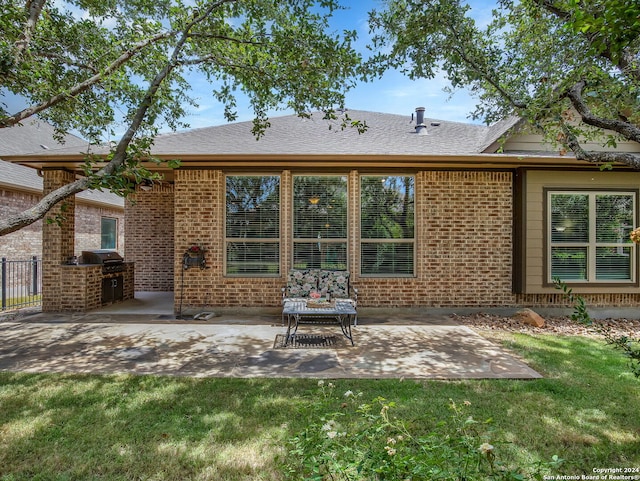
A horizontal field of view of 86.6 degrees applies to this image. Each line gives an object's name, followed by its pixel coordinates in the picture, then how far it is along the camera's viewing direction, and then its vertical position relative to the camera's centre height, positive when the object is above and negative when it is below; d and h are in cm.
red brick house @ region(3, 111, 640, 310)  716 +31
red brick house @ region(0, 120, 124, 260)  1014 +134
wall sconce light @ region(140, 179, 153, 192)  755 +137
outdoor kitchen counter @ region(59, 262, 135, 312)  736 -102
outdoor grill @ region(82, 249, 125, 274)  794 -42
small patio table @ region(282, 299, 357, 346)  518 -107
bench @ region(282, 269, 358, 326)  675 -86
